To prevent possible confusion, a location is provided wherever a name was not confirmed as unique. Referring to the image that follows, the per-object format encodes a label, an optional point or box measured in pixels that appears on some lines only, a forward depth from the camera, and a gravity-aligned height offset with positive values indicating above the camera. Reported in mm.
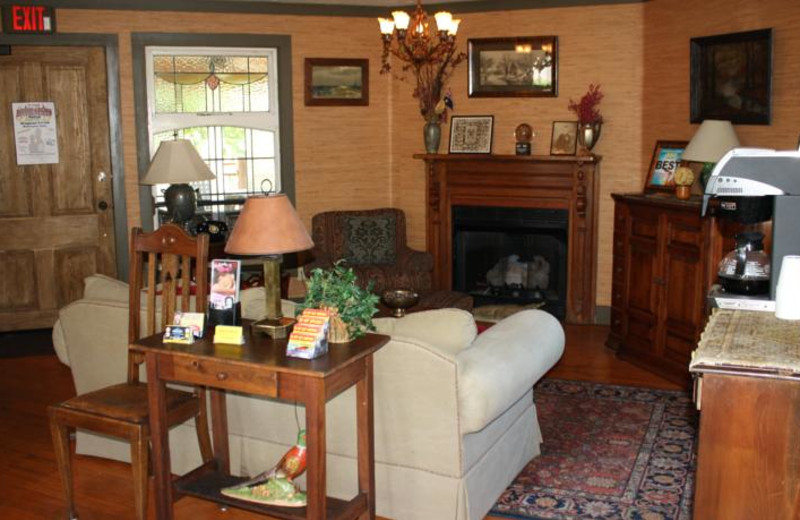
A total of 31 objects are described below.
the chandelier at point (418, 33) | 5734 +843
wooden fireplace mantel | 7066 -258
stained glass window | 7195 +415
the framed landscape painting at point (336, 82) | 7508 +670
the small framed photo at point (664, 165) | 6320 -51
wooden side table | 3102 -800
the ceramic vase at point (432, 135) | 7434 +208
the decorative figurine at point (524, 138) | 7180 +170
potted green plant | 3334 -531
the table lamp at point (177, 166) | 5887 -22
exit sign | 6586 +1071
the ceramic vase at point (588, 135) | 6879 +181
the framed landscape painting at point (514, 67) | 7125 +750
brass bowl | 5477 -856
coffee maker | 3314 -93
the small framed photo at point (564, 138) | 7078 +164
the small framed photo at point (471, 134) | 7387 +216
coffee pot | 3629 -457
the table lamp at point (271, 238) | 3391 -292
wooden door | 6824 -244
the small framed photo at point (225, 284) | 3506 -481
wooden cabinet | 5359 -769
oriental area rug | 3881 -1474
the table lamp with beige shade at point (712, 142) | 5445 +93
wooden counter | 2682 -836
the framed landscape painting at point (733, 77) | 5488 +515
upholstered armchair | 7203 -654
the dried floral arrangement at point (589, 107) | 6863 +395
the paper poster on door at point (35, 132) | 6832 +243
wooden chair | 3553 -987
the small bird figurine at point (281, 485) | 3396 -1249
